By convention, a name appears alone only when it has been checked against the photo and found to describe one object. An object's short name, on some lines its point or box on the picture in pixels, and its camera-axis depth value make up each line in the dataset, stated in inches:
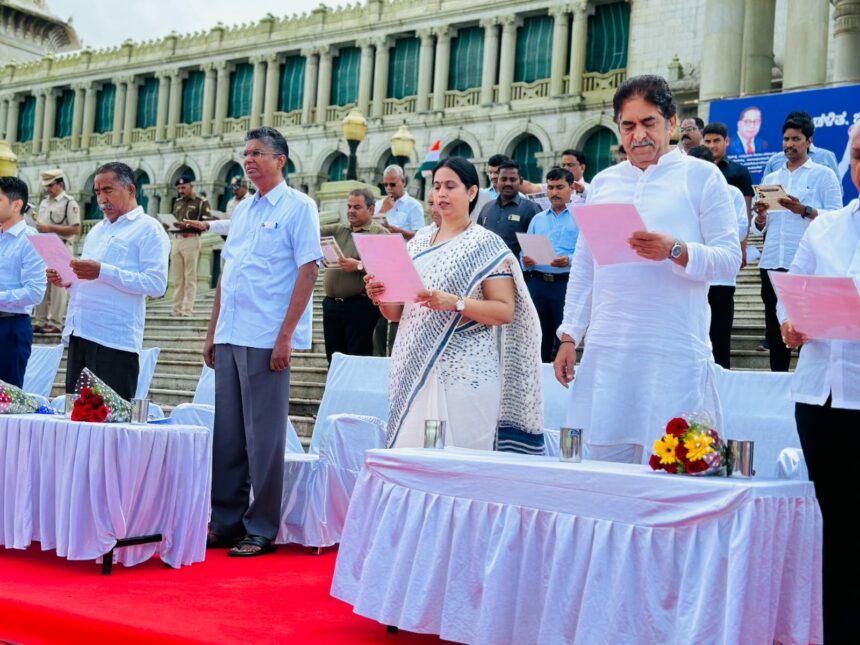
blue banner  506.0
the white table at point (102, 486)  204.4
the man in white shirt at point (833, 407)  132.2
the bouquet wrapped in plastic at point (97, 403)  212.4
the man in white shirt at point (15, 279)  283.3
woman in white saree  183.8
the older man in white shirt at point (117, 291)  251.3
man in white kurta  159.5
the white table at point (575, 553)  127.0
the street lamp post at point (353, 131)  725.3
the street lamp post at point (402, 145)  836.0
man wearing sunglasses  434.3
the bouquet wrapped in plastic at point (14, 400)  227.1
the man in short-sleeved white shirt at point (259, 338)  230.7
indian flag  1002.0
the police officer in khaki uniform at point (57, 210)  465.7
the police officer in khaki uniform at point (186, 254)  612.7
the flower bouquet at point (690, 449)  137.0
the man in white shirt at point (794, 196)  321.7
